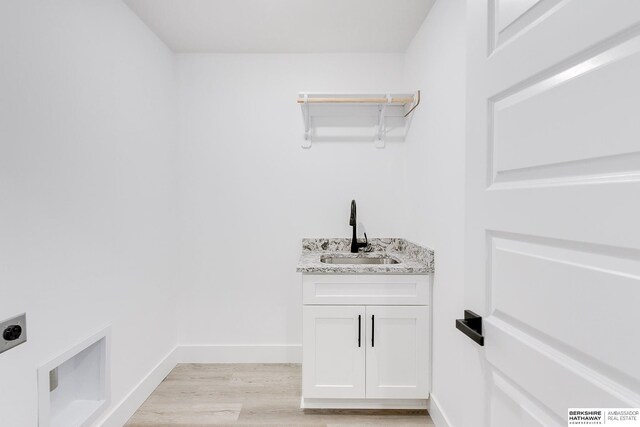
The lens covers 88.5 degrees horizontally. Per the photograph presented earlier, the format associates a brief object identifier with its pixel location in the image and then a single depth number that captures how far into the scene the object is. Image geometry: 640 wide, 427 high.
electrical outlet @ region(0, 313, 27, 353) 1.15
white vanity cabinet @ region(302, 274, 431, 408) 1.93
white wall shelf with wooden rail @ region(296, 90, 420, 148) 2.27
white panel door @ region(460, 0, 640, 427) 0.46
